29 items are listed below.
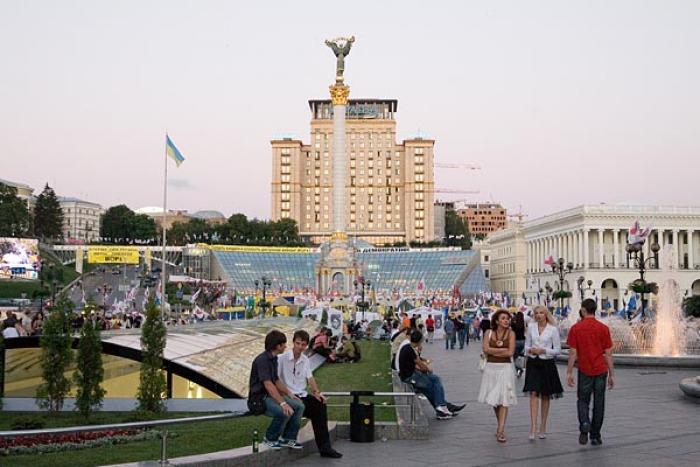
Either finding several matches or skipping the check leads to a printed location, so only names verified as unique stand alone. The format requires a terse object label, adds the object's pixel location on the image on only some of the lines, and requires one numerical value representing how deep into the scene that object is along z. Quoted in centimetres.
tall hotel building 16712
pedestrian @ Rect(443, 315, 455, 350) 3338
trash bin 1084
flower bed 970
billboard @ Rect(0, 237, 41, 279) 8369
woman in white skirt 1065
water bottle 907
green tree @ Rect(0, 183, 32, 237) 10756
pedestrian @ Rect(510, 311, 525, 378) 1811
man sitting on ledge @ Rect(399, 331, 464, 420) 1300
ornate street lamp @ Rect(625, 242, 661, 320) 3053
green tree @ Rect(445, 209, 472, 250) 16975
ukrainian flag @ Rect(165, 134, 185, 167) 3530
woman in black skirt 1091
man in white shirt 974
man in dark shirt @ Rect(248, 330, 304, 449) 938
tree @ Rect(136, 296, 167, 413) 1395
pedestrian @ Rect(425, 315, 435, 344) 3775
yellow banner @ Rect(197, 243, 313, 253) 13038
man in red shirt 1049
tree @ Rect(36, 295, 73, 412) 1423
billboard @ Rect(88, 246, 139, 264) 10088
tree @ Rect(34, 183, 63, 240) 13170
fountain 2608
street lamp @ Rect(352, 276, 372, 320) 4698
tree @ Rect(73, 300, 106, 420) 1363
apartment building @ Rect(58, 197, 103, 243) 19225
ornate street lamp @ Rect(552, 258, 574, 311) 4597
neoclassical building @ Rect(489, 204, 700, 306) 9844
